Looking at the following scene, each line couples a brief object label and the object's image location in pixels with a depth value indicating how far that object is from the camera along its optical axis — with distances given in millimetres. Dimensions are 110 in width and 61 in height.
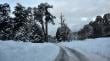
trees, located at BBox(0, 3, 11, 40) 26862
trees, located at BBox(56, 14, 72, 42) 32996
